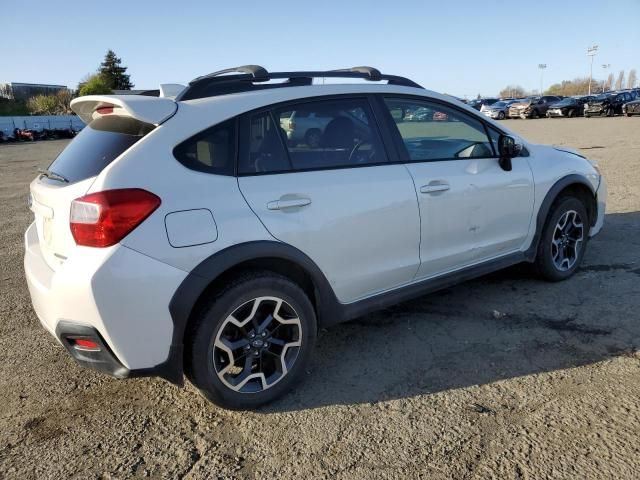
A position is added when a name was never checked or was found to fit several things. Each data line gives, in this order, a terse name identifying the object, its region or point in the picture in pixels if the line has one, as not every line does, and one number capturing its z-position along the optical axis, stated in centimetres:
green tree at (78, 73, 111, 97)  6226
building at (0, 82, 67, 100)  7041
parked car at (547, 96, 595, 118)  3897
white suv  244
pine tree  7731
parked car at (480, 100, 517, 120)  4319
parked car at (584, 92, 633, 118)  3578
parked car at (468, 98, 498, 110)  4718
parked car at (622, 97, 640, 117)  3294
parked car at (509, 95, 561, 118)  4184
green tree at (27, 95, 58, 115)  6081
